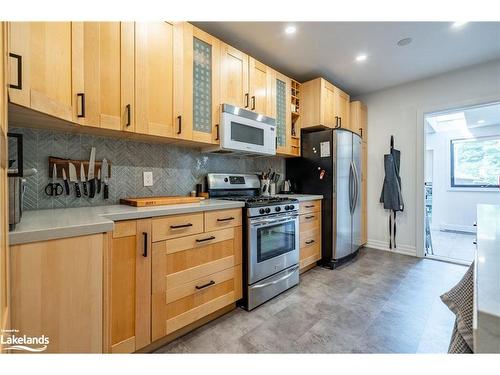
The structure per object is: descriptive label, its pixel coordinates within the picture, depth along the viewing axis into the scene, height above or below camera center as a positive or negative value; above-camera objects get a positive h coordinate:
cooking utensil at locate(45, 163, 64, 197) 1.54 +0.00
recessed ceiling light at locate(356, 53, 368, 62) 2.69 +1.56
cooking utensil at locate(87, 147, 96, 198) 1.68 +0.08
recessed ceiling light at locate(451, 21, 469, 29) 2.13 +1.55
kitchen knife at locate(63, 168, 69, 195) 1.60 +0.01
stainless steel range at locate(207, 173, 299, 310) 1.98 -0.51
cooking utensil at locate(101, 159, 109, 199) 1.75 +0.08
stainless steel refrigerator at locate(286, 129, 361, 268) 2.93 +0.06
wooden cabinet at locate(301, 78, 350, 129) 3.03 +1.14
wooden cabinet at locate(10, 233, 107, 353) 0.88 -0.44
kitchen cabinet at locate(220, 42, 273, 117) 2.20 +1.11
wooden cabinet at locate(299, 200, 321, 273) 2.69 -0.57
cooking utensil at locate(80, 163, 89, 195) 1.64 +0.07
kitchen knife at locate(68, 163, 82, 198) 1.60 +0.08
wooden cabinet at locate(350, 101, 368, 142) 3.67 +1.13
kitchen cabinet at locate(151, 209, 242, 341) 1.46 -0.62
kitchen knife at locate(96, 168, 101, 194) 1.73 +0.04
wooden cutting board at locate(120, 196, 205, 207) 1.62 -0.11
